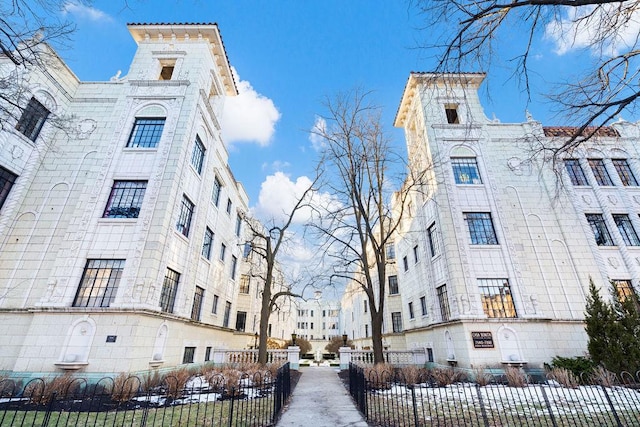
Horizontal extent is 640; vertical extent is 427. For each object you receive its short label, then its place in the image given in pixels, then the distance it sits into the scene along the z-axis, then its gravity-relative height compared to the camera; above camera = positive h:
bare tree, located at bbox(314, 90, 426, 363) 16.88 +8.36
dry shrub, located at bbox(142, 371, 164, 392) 9.95 -1.29
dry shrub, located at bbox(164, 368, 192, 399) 9.20 -1.26
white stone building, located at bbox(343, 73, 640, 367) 14.33 +5.63
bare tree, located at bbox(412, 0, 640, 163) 5.42 +5.80
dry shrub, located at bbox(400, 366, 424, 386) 11.16 -1.15
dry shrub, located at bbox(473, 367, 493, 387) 11.37 -1.25
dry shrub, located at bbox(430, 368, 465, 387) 11.36 -1.26
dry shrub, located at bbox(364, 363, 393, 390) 10.58 -1.03
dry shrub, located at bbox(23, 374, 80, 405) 8.22 -1.31
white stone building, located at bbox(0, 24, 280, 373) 11.22 +5.61
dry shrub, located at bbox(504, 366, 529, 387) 10.70 -1.19
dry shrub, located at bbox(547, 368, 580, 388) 10.51 -1.18
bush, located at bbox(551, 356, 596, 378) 11.65 -0.82
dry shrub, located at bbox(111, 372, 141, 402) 8.68 -1.35
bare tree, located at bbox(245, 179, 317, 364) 15.73 +3.14
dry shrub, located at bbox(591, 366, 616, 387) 9.91 -1.08
